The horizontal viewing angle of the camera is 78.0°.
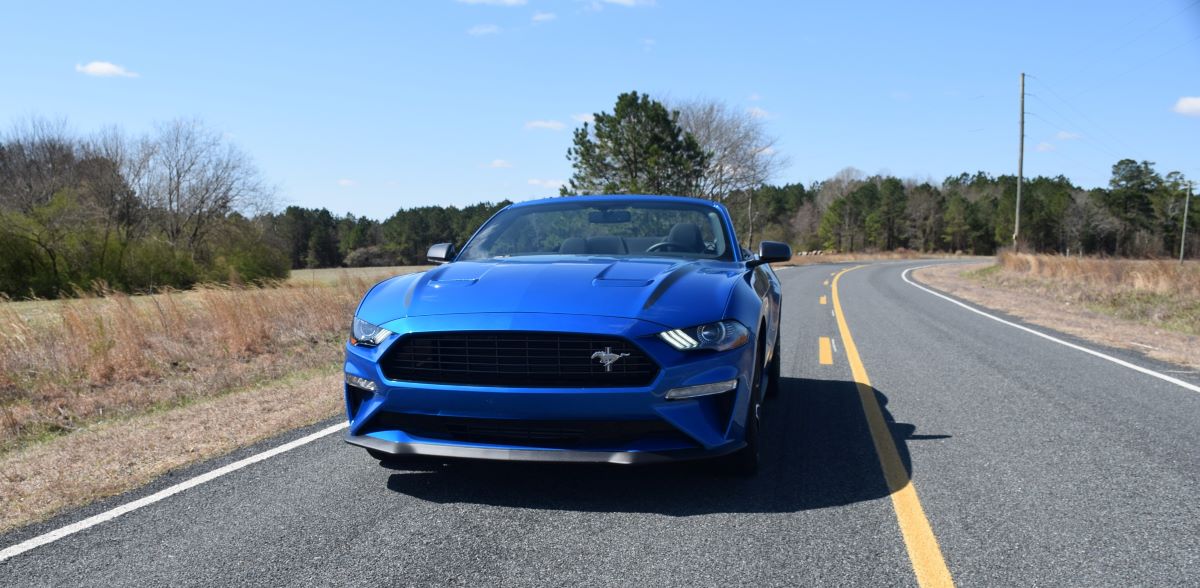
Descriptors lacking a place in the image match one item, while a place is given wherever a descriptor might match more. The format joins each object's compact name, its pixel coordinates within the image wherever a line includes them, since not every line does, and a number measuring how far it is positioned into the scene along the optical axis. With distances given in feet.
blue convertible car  10.73
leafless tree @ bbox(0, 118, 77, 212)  112.84
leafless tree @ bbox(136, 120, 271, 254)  124.06
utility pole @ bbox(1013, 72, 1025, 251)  128.75
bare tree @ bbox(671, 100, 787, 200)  167.32
